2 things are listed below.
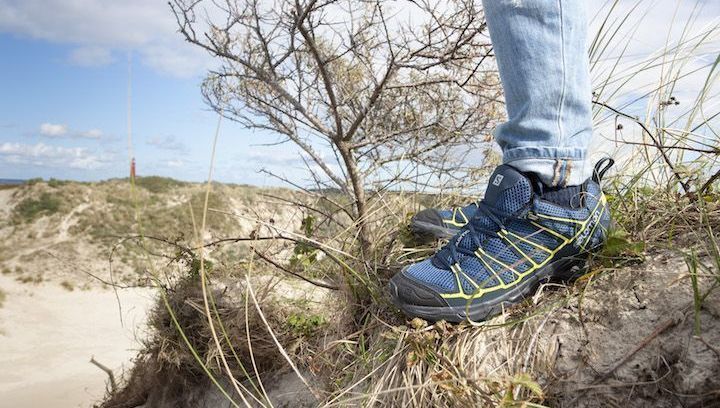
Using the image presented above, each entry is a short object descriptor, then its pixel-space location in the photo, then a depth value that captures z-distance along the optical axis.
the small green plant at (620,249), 1.21
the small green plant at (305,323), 1.79
